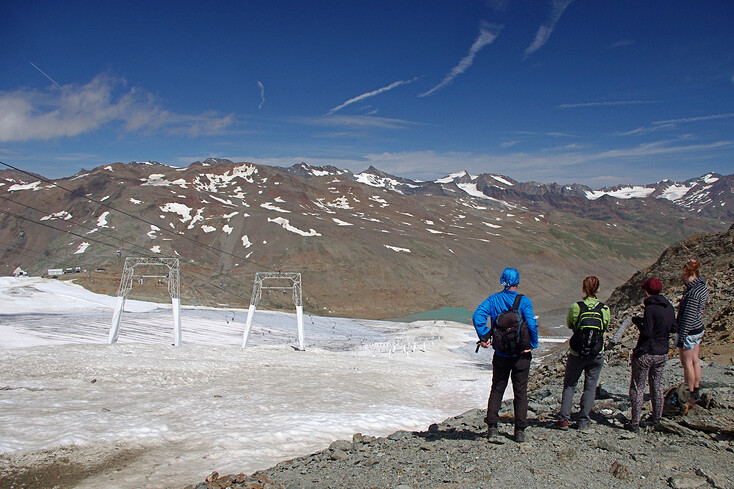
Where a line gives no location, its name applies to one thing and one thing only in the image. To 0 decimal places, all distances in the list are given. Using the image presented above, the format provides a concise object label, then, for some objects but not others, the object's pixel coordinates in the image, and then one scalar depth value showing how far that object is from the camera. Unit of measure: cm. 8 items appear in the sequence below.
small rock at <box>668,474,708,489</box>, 613
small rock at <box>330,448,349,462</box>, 859
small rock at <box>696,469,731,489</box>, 615
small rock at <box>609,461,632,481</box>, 650
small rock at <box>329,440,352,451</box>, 924
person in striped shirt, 884
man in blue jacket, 779
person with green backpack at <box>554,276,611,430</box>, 841
